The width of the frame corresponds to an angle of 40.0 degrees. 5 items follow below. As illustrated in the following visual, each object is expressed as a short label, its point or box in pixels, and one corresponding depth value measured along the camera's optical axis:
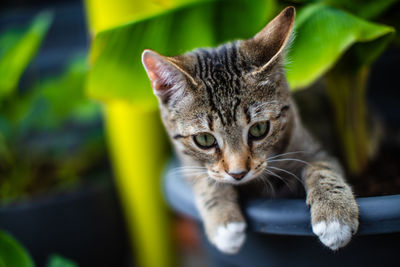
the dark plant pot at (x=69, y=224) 0.48
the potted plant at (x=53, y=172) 0.48
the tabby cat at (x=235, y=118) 0.31
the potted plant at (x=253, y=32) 0.33
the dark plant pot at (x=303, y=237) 0.30
